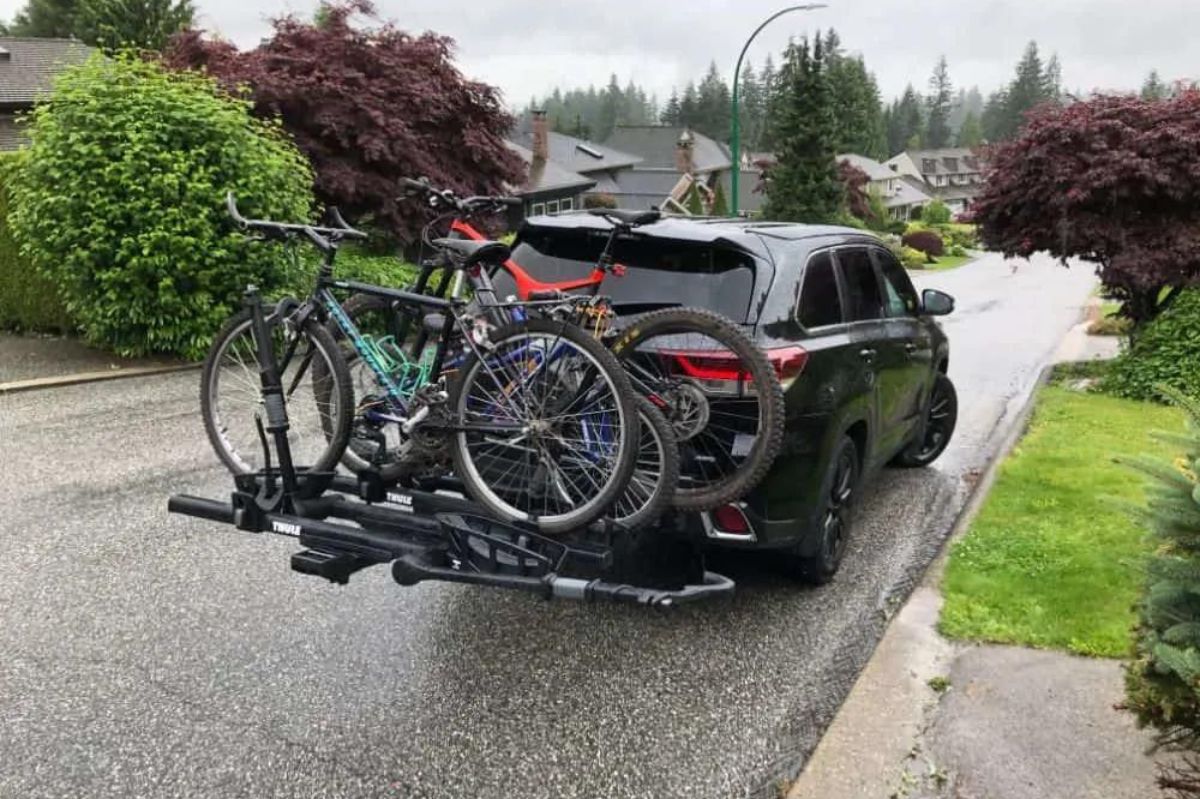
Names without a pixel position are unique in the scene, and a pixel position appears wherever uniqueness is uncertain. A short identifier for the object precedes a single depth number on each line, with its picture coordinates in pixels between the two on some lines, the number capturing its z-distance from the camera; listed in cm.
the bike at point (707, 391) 363
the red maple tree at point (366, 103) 1380
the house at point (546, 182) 3573
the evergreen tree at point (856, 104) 8450
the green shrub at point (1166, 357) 965
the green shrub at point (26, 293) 1141
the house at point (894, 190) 7924
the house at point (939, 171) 10150
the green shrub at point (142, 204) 955
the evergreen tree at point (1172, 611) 276
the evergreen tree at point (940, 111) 14062
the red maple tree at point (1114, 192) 1045
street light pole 2142
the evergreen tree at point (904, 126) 12875
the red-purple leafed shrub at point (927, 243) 4903
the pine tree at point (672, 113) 11369
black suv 409
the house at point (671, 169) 4859
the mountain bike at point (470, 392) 347
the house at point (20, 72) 2517
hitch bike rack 335
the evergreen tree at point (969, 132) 13175
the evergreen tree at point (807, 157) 3828
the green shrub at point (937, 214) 6774
